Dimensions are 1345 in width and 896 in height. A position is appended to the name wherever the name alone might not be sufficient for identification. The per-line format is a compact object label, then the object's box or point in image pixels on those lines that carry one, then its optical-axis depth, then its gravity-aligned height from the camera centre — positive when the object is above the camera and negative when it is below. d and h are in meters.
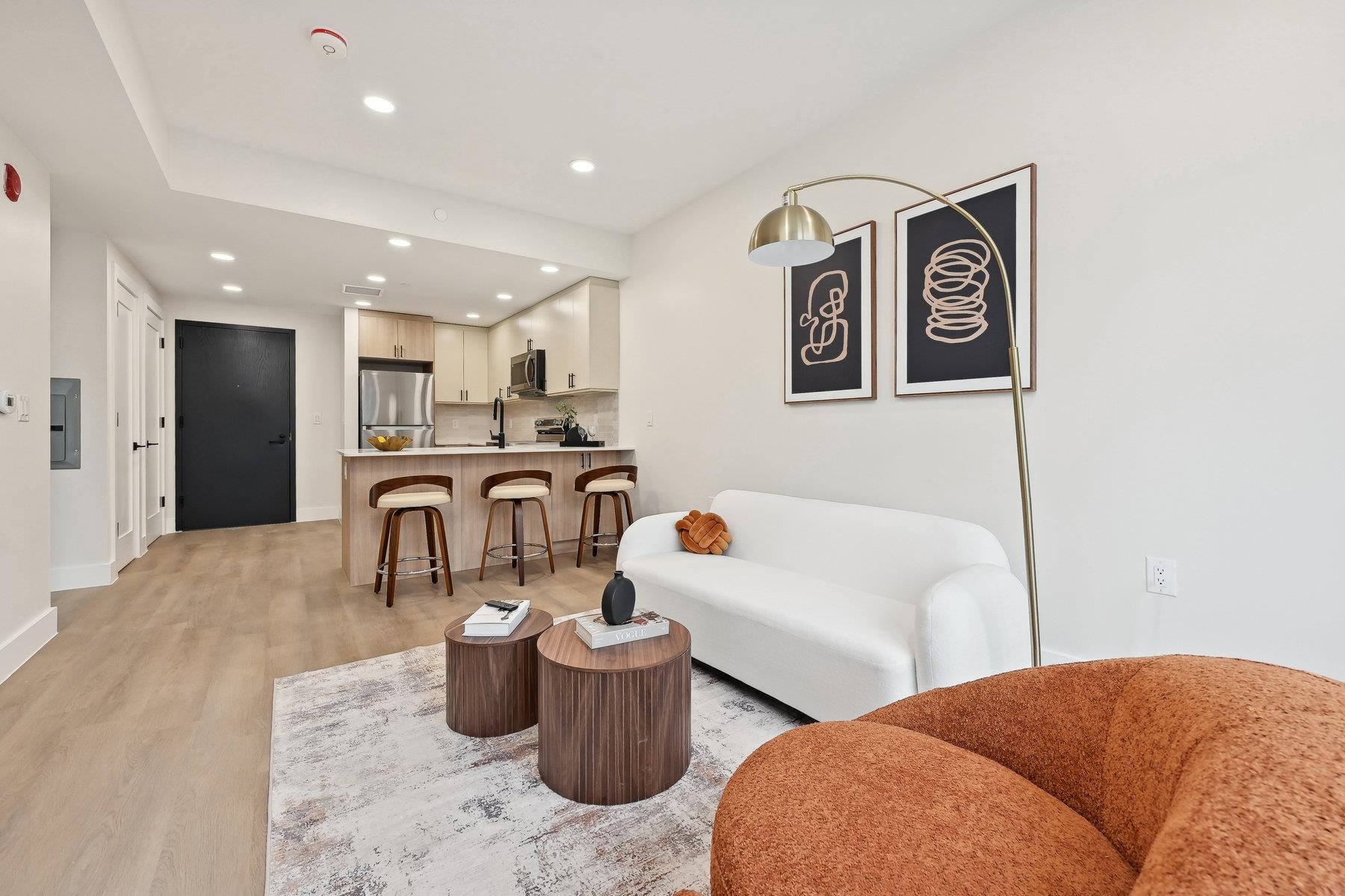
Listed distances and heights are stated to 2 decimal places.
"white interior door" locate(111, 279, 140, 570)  4.31 +0.10
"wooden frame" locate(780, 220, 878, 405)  2.90 +0.70
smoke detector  2.41 +1.70
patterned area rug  1.37 -1.01
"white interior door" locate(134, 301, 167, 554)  5.06 +0.19
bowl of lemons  4.02 +0.02
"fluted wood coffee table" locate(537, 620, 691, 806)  1.62 -0.79
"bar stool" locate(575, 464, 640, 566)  4.42 -0.33
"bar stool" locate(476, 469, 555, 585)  3.96 -0.34
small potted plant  5.34 +0.27
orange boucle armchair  0.48 -0.50
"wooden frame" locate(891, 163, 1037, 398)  2.31 +0.64
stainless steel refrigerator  6.26 +0.44
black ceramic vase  1.81 -0.49
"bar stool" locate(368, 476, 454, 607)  3.53 -0.45
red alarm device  2.54 +1.16
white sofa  1.78 -0.60
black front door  6.05 +0.22
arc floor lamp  1.67 +0.64
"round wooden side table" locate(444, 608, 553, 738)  1.97 -0.81
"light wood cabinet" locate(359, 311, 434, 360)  6.29 +1.21
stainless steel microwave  5.80 +0.73
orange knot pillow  3.05 -0.47
